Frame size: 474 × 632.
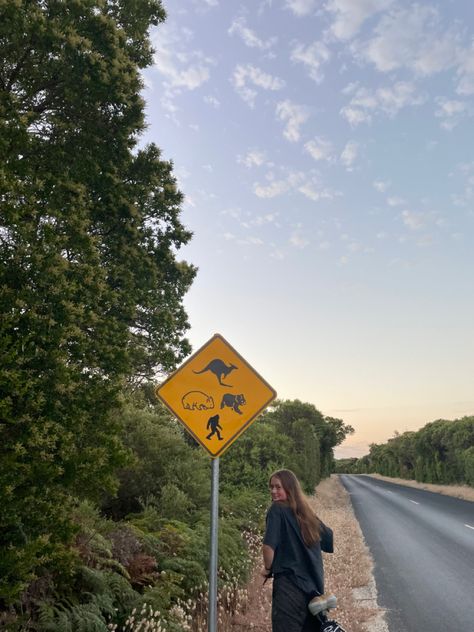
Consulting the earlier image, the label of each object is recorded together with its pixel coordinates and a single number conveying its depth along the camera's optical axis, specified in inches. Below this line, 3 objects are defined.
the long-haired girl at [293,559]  168.4
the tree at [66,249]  212.4
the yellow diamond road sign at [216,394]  206.8
